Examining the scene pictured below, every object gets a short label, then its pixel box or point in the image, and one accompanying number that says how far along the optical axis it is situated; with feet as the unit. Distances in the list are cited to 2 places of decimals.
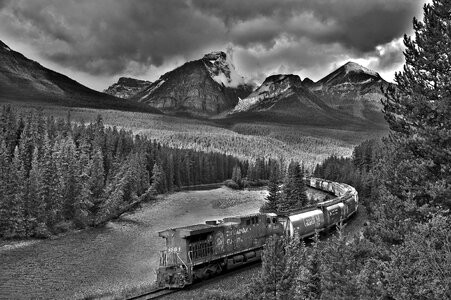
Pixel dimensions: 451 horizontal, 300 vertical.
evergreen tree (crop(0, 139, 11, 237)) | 204.95
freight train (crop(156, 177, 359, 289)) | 104.27
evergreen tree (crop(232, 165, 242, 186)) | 534.78
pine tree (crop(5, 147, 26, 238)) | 204.54
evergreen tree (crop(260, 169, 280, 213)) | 244.22
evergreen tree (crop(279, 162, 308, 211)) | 237.66
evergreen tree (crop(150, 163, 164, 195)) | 393.21
